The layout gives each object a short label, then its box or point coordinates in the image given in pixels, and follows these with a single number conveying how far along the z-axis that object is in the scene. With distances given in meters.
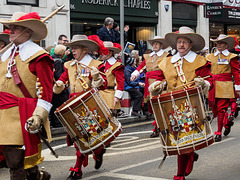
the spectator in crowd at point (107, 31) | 14.39
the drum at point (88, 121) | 5.68
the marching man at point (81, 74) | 6.48
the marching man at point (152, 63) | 10.56
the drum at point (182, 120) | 5.29
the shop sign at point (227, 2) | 24.45
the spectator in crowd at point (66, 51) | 11.30
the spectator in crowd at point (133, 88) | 13.46
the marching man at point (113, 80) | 8.87
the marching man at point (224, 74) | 9.62
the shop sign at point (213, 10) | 24.05
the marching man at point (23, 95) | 4.75
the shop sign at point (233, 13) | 26.95
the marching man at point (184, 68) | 5.87
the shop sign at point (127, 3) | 18.90
